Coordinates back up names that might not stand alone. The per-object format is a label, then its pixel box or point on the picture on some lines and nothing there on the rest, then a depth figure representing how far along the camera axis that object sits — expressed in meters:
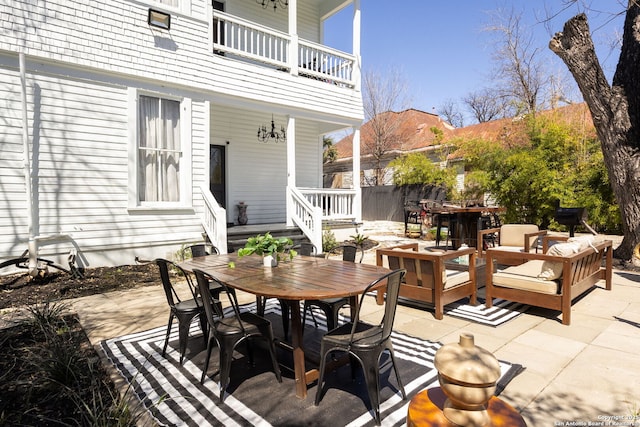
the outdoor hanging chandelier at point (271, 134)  9.38
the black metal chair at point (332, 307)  2.97
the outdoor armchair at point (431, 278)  3.77
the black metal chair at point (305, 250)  3.89
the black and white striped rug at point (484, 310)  3.75
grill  6.90
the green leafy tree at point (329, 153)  22.67
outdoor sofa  3.58
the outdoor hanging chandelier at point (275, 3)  9.08
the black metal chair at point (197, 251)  3.86
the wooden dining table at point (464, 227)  7.36
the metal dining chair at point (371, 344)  2.06
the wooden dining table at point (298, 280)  2.19
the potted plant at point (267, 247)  3.04
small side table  1.24
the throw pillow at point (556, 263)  3.70
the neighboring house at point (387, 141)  20.12
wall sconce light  6.26
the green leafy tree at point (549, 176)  9.05
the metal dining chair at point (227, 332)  2.29
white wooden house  5.38
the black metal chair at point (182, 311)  2.80
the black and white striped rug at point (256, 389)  2.07
